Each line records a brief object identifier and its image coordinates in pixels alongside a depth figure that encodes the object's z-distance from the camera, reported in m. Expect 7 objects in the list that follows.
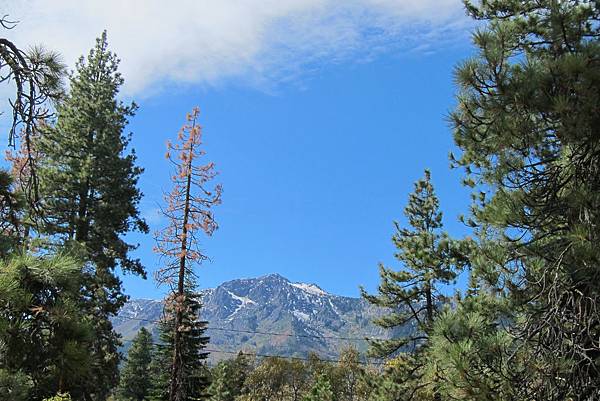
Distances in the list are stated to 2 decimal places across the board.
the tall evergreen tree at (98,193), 20.08
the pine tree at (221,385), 52.03
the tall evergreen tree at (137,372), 57.81
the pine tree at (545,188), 5.04
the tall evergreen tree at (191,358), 26.97
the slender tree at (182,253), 16.62
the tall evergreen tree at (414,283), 18.77
